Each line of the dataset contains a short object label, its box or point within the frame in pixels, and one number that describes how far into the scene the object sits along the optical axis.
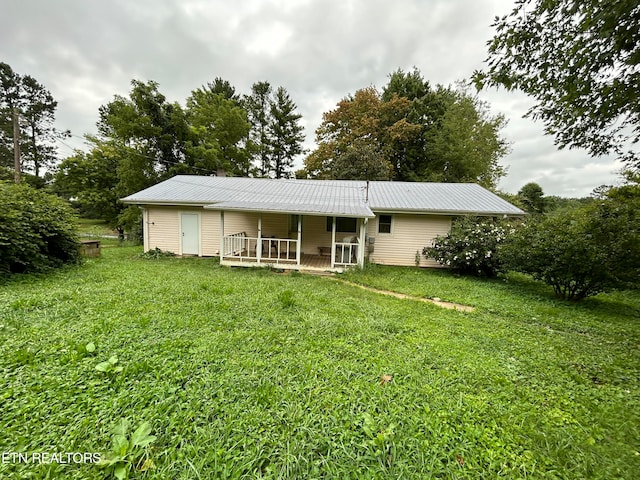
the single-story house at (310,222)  9.73
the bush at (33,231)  5.44
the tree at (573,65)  2.80
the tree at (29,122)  20.20
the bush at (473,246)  8.09
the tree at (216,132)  18.64
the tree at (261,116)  25.67
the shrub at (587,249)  5.25
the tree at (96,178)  17.09
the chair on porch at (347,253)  9.12
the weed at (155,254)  10.17
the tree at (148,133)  16.00
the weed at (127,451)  1.54
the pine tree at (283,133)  25.78
